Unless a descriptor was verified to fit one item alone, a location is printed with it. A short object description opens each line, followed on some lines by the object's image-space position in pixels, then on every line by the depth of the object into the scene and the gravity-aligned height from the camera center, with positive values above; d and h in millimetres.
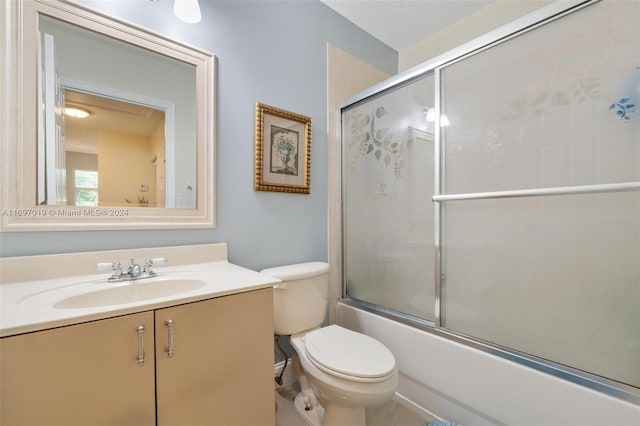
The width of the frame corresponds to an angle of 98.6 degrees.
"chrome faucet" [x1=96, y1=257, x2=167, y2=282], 1049 -241
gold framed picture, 1562 +363
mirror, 991 +358
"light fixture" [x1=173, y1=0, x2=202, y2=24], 1203 +880
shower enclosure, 979 +70
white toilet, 1051 -615
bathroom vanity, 644 -393
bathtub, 981 -743
